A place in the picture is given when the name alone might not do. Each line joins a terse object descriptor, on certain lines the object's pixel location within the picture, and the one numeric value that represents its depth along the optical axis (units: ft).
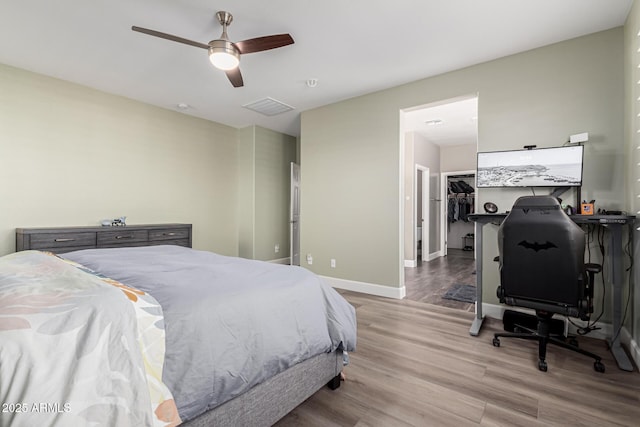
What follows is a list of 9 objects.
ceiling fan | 7.59
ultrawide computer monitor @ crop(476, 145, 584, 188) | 8.65
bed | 2.57
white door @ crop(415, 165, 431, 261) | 22.06
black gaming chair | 6.70
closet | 26.76
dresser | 10.46
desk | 7.07
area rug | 12.23
